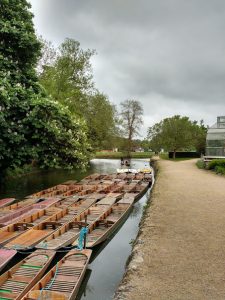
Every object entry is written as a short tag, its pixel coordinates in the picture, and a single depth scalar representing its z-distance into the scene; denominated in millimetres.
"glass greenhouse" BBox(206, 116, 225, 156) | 33406
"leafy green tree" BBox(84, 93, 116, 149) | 39438
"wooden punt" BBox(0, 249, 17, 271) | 8070
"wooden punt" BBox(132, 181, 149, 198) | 20594
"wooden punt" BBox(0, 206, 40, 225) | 12378
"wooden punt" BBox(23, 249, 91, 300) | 6285
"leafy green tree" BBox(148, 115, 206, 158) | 50906
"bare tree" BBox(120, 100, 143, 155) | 67875
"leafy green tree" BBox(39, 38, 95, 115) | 28578
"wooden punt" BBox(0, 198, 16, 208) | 15594
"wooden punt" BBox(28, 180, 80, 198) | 18811
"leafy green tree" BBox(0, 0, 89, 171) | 16828
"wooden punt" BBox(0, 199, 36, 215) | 14323
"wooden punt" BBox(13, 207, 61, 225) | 12766
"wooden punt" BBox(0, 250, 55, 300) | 6713
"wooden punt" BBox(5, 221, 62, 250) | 9578
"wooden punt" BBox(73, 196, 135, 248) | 10469
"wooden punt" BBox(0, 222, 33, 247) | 10430
